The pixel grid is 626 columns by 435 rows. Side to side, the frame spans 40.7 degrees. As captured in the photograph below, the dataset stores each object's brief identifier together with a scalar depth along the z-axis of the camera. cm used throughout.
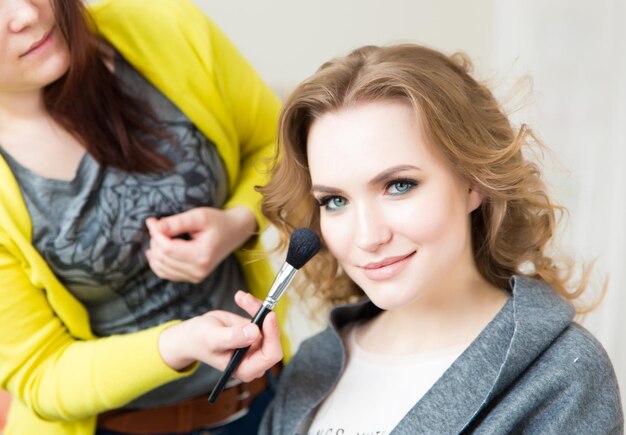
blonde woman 90
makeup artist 106
